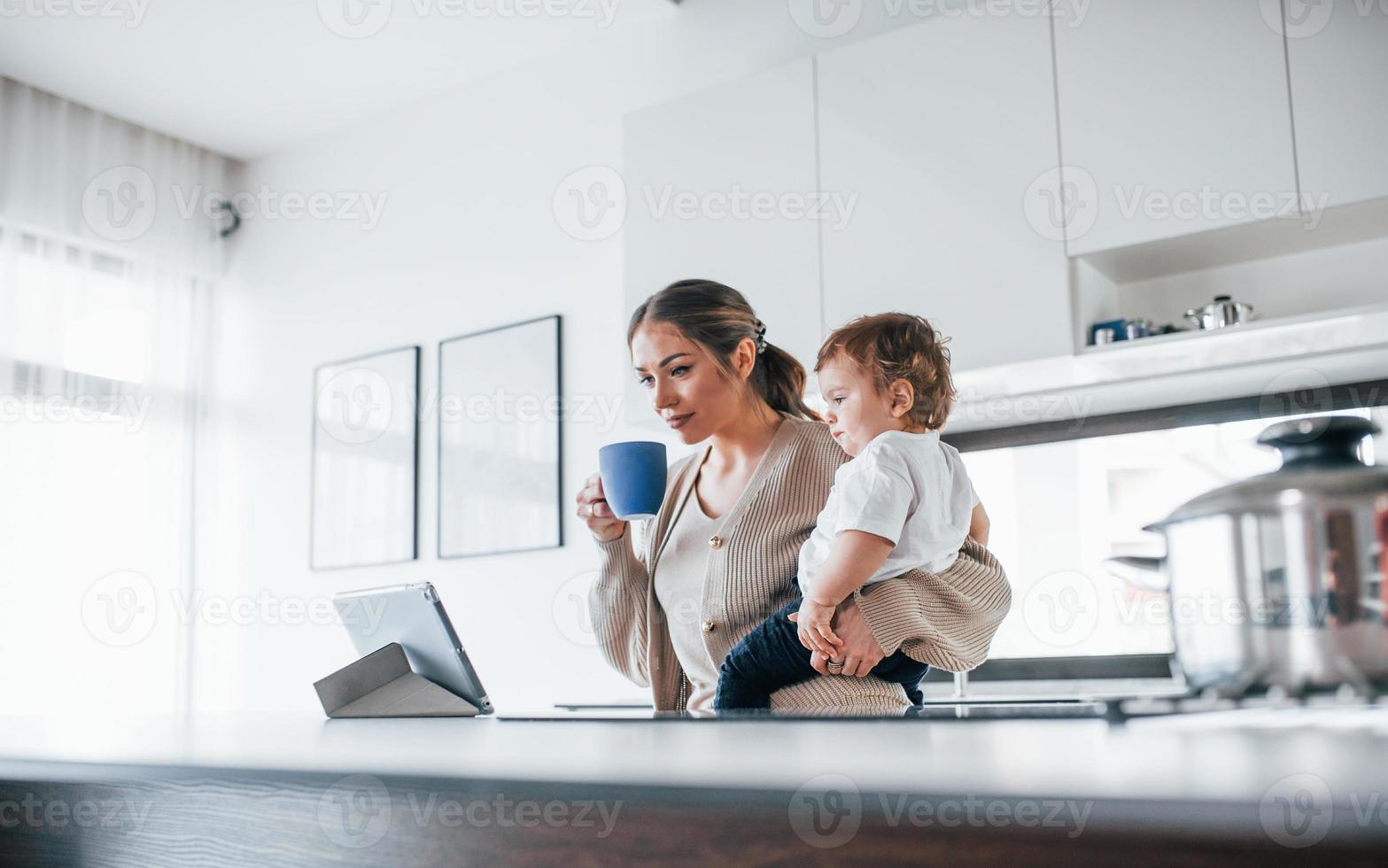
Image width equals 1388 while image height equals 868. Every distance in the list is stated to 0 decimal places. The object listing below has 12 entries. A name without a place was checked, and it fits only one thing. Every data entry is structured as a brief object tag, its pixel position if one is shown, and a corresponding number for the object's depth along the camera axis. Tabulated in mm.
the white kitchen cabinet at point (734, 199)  2584
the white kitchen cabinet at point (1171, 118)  2047
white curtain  3584
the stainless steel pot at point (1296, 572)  549
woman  1232
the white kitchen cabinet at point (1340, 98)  1950
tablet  1242
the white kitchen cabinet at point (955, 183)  2266
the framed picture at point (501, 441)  3291
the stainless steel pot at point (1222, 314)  2123
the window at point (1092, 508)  2455
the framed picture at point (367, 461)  3633
